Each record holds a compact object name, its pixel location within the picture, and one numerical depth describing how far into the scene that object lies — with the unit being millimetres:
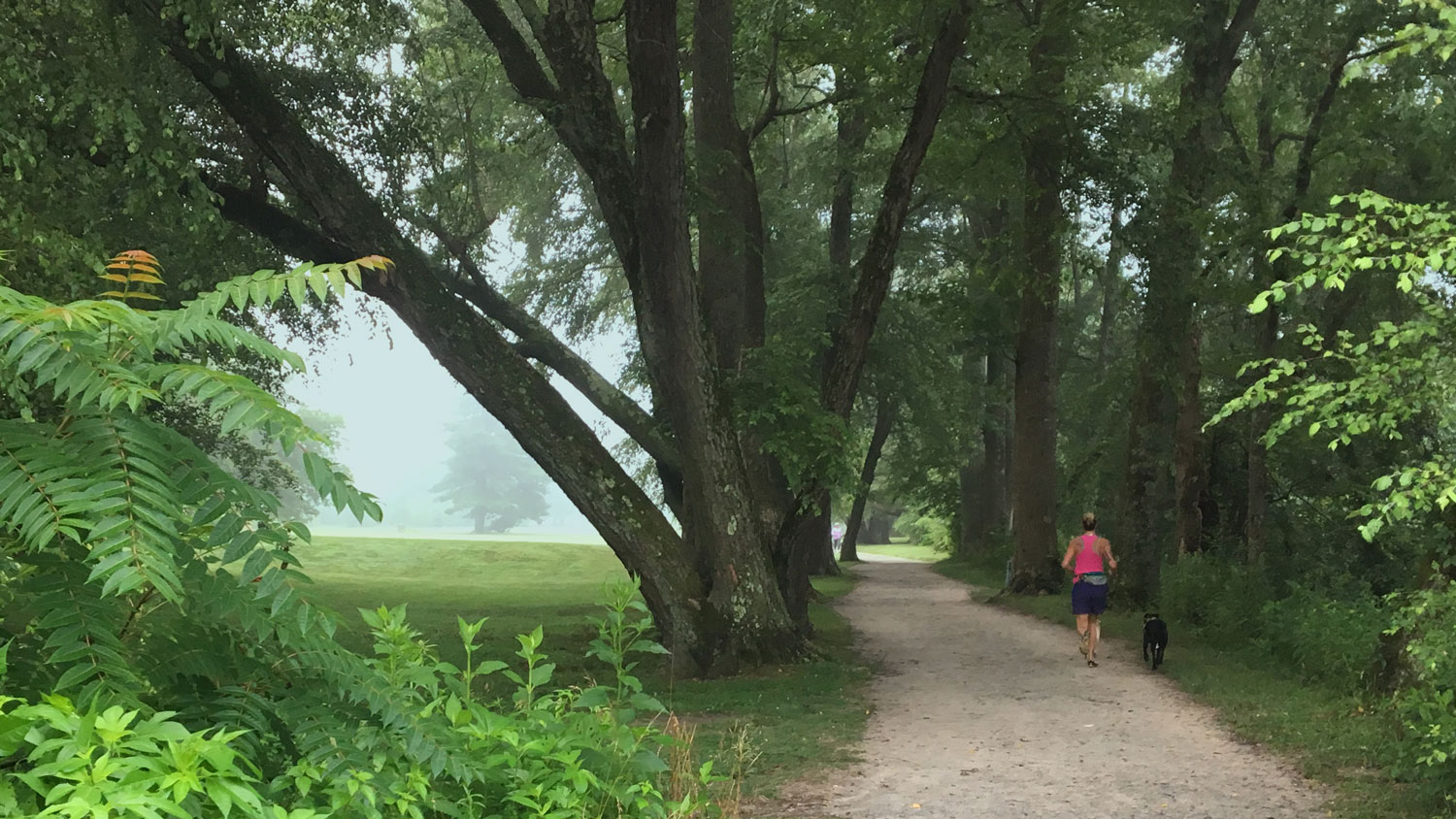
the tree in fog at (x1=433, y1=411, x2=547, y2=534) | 90438
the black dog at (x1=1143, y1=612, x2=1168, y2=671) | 12391
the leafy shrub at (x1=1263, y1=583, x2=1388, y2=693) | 10258
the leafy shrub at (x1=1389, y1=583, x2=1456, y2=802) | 5969
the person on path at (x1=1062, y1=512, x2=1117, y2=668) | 12727
